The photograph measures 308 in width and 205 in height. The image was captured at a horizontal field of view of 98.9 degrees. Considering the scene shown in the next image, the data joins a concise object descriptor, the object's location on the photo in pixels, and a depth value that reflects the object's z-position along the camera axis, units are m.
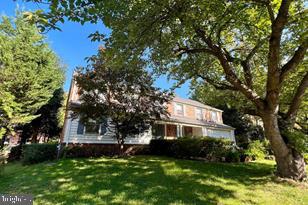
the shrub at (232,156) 8.73
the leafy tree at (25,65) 9.80
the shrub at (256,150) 6.27
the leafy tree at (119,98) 8.27
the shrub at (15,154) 11.14
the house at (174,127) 9.71
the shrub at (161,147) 10.82
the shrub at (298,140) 4.96
